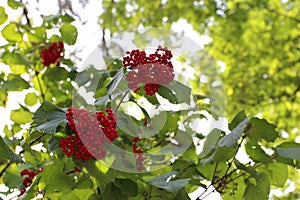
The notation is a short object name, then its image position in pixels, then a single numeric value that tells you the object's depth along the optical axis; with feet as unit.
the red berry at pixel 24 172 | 3.79
